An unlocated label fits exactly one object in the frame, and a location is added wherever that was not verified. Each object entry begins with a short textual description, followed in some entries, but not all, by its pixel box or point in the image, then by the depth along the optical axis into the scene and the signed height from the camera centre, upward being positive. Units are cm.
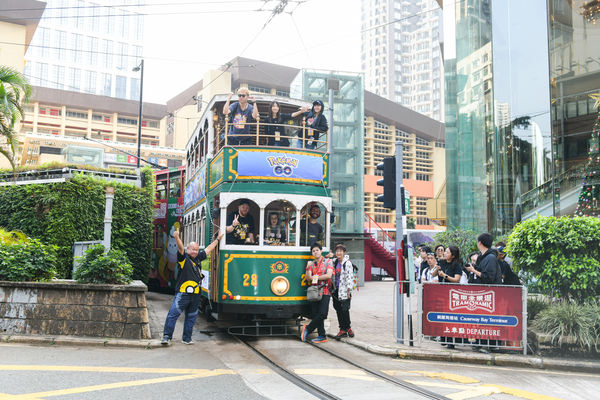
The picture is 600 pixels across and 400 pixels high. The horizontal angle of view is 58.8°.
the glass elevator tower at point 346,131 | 2730 +646
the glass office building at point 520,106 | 1619 +547
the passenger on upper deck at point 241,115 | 1084 +288
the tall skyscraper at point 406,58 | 11825 +4618
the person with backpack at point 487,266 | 888 -13
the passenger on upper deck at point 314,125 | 1136 +281
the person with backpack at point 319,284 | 989 -52
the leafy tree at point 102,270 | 908 -28
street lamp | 2709 +948
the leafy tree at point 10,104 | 1203 +344
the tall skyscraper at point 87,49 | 9775 +3921
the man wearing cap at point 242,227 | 1012 +54
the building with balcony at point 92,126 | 6103 +1857
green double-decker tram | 985 +68
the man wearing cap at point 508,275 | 966 -31
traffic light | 980 +138
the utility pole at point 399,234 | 943 +41
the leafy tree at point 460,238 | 2145 +80
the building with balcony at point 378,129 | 6281 +1720
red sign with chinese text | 861 -88
